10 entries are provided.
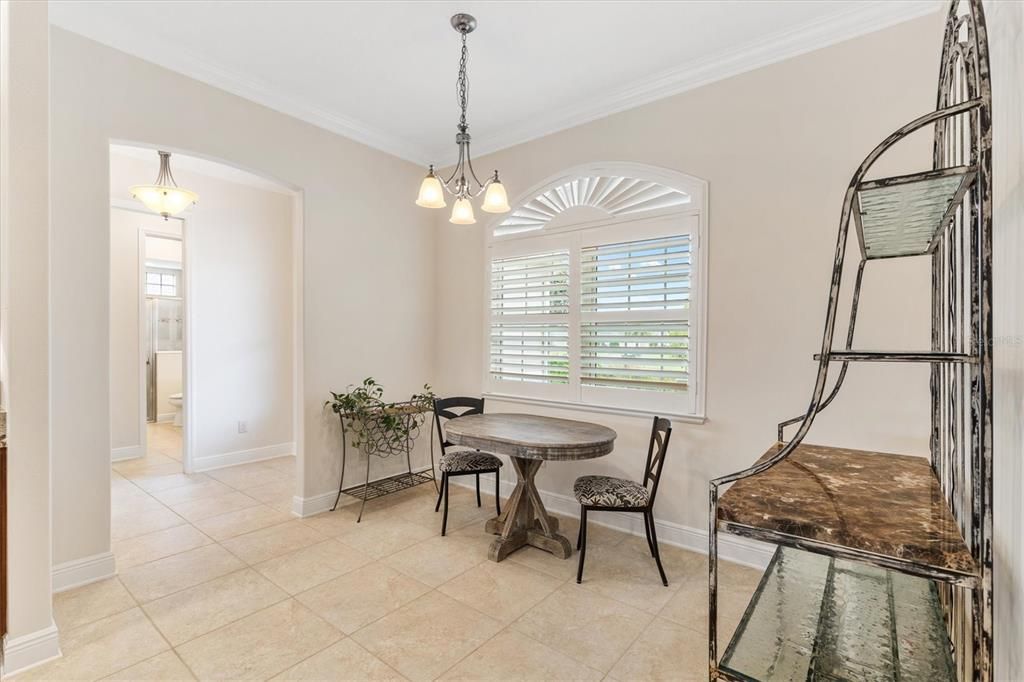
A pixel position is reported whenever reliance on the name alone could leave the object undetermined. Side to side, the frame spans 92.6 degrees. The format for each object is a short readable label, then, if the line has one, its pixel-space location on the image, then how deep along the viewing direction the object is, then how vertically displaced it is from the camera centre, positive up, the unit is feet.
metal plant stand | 12.46 -3.20
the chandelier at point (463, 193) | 8.43 +2.46
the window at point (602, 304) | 10.50 +0.75
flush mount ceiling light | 12.43 +3.53
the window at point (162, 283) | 23.82 +2.42
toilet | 21.48 -3.05
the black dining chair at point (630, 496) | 9.00 -3.01
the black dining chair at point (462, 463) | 11.19 -3.01
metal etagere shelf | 2.37 -1.00
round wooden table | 8.87 -2.10
